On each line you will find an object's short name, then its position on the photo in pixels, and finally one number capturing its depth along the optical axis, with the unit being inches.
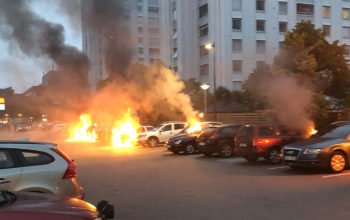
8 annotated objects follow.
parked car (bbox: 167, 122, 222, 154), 932.0
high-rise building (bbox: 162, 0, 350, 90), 2282.2
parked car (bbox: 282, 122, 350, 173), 533.0
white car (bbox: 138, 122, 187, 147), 1218.0
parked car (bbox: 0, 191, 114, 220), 141.3
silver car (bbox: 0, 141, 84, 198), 290.8
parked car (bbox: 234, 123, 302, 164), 676.7
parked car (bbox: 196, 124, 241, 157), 834.8
